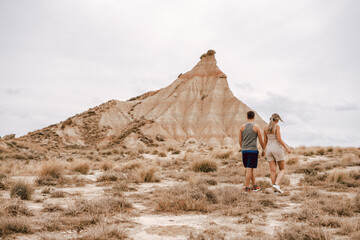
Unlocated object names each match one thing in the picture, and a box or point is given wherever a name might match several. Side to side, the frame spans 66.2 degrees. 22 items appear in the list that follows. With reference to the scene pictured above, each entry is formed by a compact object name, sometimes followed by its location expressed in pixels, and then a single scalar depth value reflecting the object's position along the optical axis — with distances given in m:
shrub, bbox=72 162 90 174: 11.59
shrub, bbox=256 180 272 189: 7.88
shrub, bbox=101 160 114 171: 12.67
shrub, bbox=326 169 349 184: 8.29
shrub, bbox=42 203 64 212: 5.26
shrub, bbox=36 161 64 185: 8.98
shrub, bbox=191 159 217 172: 11.86
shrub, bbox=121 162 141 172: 12.09
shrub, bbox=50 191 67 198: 6.68
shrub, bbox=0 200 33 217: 4.59
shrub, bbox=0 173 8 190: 7.38
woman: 7.08
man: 7.02
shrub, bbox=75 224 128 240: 3.60
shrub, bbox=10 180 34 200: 6.21
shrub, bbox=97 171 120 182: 9.42
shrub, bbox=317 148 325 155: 17.94
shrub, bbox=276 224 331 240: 3.52
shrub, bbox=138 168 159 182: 9.33
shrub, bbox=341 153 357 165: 11.76
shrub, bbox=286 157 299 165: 13.26
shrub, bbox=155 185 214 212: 5.46
